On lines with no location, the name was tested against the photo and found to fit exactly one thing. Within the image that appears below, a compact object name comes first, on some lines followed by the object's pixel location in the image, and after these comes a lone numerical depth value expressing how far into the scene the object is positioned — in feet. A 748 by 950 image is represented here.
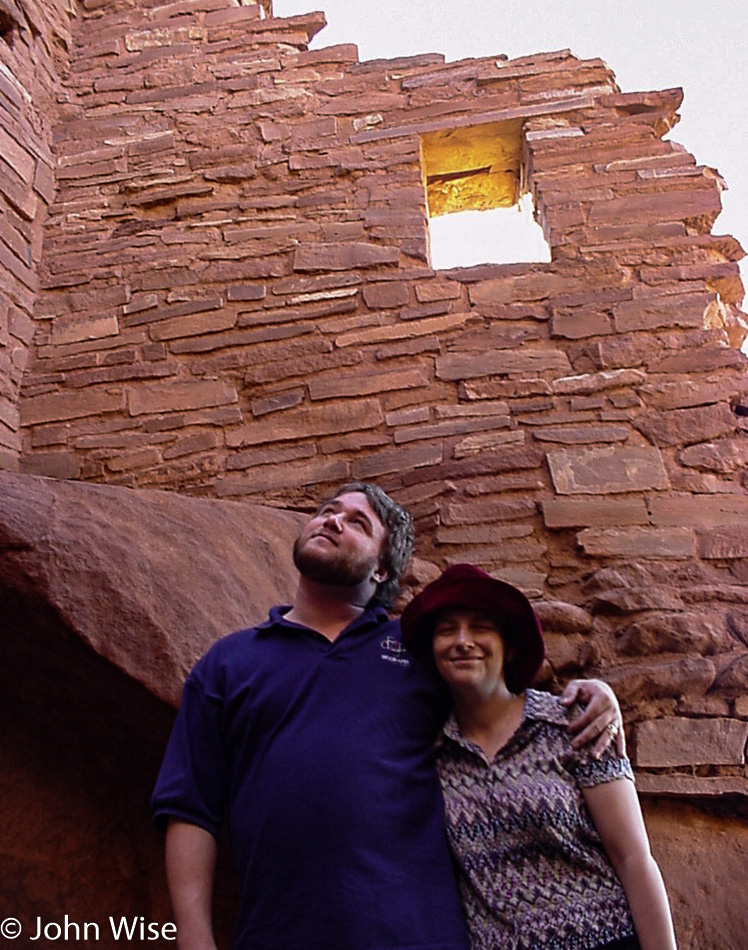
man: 5.03
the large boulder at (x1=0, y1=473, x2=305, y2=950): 6.87
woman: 4.99
